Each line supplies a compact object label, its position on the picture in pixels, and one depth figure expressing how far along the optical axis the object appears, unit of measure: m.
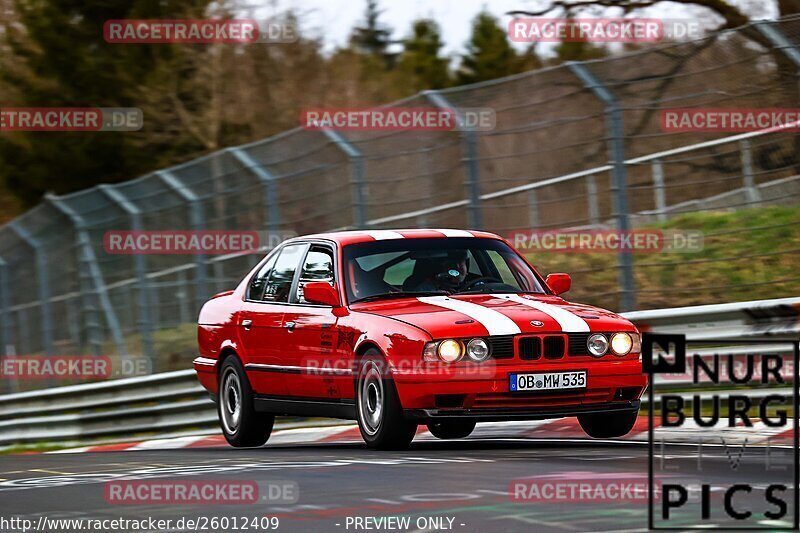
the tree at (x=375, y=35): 83.62
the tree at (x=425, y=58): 73.62
